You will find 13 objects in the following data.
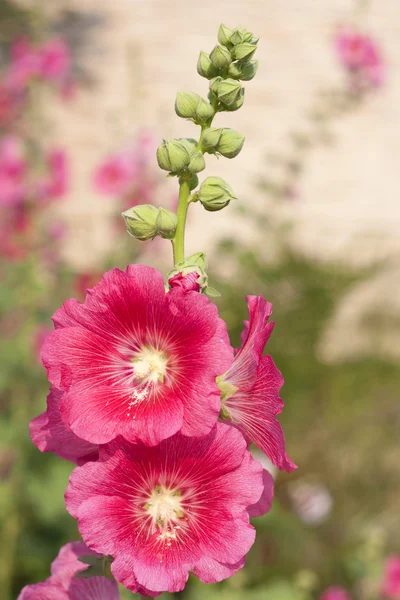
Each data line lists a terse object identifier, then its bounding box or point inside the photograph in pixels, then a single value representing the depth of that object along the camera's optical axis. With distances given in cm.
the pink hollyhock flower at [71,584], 80
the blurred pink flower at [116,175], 204
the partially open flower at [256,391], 78
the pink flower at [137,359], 76
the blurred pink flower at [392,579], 186
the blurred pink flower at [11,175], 193
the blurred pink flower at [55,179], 195
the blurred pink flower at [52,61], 214
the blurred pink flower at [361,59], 236
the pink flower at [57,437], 80
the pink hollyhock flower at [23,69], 215
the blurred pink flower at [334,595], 175
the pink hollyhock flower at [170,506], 76
